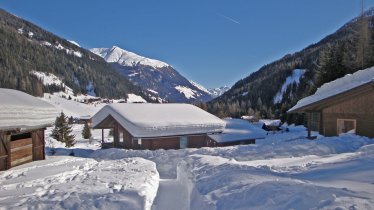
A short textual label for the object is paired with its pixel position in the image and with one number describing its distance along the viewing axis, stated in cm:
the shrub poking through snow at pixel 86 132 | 6132
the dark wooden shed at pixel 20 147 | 1624
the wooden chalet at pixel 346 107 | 1958
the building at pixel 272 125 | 7094
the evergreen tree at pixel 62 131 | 4484
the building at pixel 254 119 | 9301
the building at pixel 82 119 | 12927
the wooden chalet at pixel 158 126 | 2697
